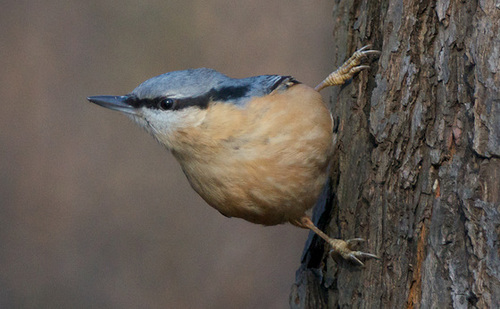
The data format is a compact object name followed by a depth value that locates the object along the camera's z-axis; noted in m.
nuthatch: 2.63
